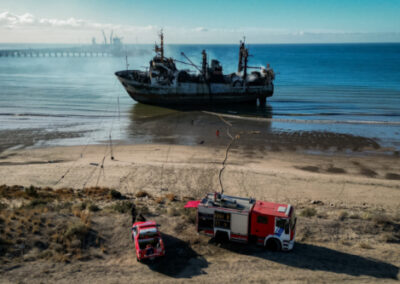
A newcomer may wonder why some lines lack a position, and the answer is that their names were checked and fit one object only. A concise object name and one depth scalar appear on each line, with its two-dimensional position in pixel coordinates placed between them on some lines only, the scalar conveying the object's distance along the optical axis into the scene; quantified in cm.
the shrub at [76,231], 1515
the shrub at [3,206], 1782
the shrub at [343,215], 1806
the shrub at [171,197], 2042
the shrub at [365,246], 1533
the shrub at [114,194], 2035
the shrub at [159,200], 1986
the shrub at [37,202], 1811
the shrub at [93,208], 1819
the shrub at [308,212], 1842
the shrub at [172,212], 1808
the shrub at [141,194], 2092
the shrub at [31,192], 2000
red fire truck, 1453
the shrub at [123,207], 1823
